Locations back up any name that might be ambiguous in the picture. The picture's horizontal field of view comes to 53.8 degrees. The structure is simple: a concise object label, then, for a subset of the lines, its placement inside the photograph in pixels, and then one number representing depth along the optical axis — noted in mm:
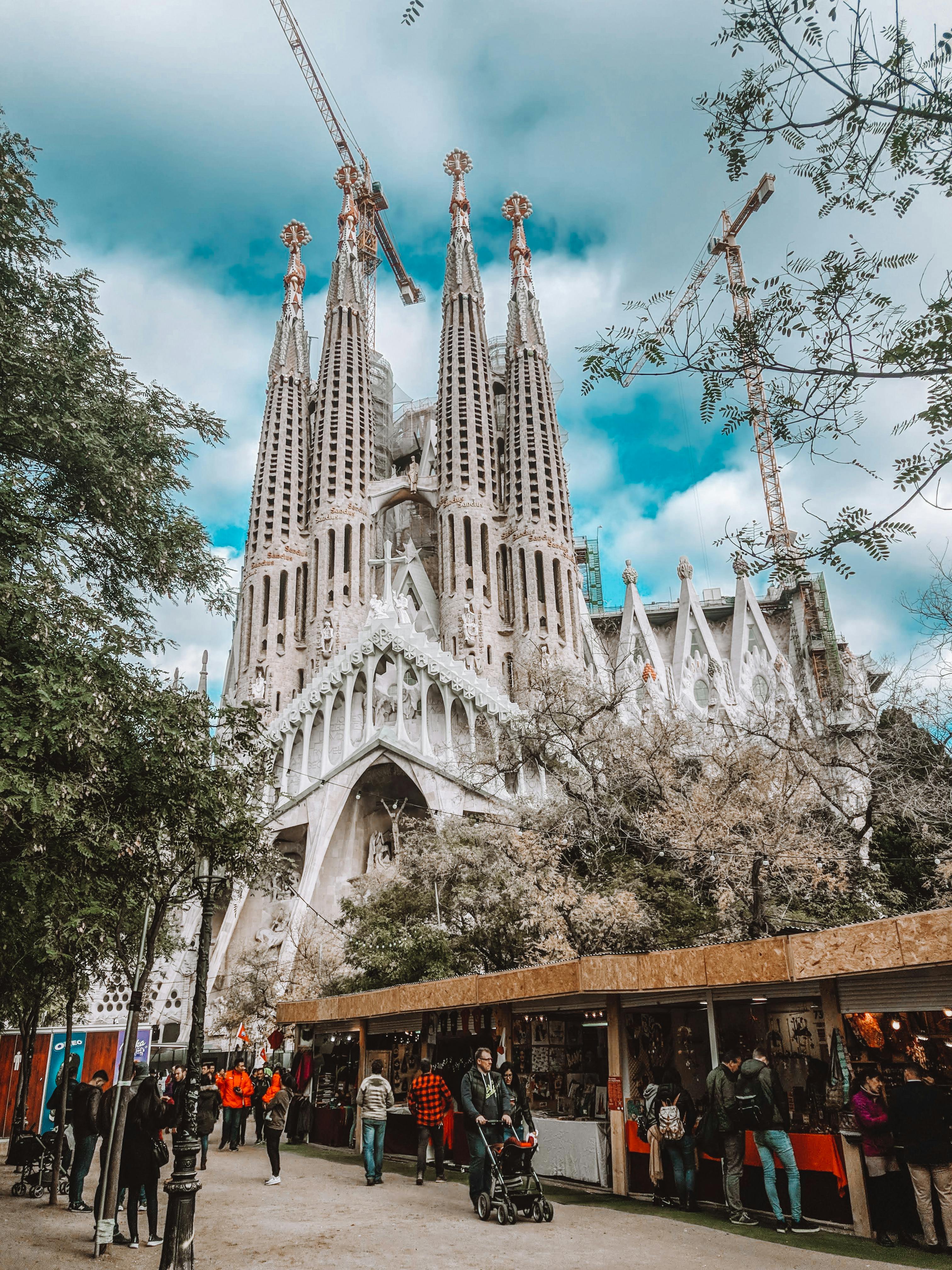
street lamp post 5852
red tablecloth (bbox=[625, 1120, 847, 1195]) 6719
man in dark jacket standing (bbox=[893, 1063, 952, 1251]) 5918
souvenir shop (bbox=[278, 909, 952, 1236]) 6543
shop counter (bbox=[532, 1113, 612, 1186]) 8539
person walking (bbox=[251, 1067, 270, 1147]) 13602
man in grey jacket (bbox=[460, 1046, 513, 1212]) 7500
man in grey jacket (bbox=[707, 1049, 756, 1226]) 7012
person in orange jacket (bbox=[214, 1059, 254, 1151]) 12844
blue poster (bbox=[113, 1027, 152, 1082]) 18797
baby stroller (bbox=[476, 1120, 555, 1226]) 7242
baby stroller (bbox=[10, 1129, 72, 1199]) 9609
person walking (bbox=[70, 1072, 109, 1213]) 8320
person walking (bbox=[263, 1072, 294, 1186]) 9250
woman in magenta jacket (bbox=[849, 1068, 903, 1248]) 6215
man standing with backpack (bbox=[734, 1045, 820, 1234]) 6730
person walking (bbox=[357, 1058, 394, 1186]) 9070
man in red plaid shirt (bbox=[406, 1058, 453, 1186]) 9086
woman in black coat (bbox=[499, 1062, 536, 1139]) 7680
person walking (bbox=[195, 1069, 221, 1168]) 10172
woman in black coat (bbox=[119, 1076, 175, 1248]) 7121
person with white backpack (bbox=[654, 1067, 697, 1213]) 7438
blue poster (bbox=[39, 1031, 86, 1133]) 15391
